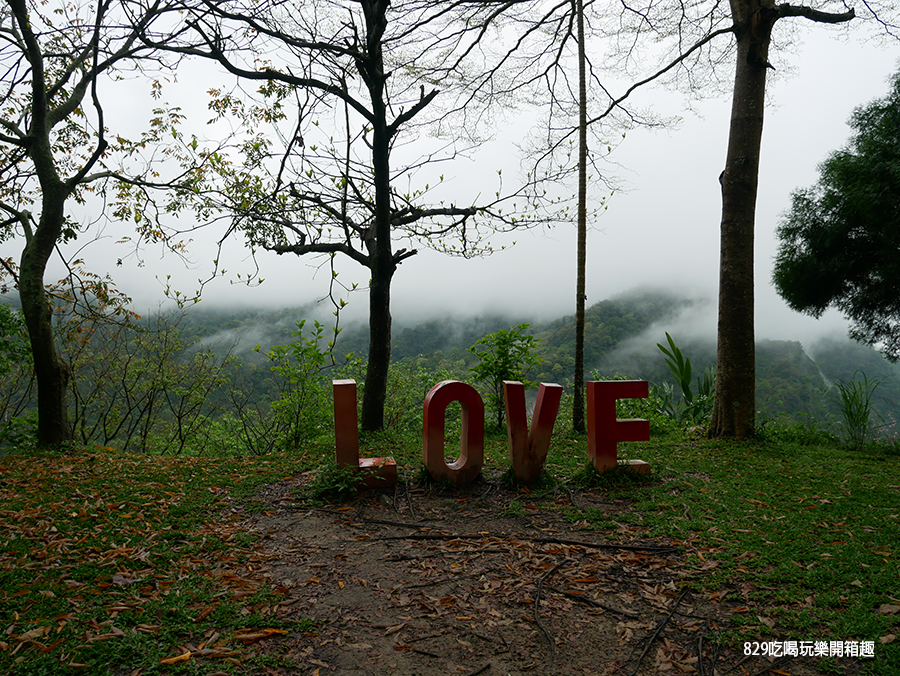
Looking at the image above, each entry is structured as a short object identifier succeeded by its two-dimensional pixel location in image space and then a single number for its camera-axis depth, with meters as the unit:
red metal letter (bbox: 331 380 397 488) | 4.23
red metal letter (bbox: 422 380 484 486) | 4.38
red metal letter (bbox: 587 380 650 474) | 4.47
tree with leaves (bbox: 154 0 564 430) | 5.24
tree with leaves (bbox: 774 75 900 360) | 5.82
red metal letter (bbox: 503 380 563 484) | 4.39
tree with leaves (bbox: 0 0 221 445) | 5.06
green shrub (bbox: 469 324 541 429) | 6.88
